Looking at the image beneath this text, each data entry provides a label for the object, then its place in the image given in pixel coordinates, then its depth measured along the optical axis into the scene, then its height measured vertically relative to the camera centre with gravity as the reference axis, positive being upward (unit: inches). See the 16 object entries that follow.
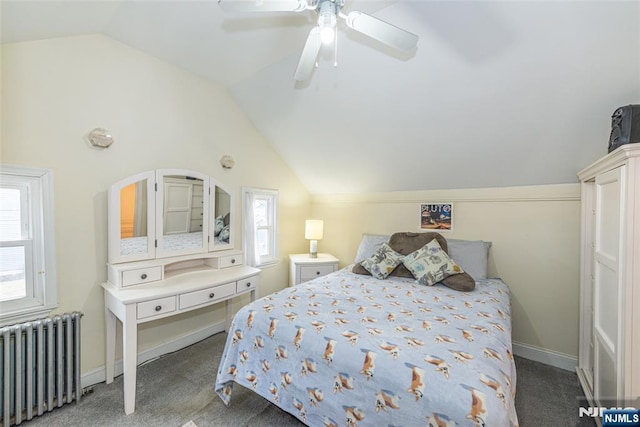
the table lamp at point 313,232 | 143.0 -11.7
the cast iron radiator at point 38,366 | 62.5 -39.2
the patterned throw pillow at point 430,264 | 93.8 -19.8
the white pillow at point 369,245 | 119.0 -15.8
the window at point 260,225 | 122.3 -7.1
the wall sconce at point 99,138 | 77.1 +21.3
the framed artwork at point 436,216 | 117.8 -2.5
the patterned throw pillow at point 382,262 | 103.4 -20.6
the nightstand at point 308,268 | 133.8 -29.3
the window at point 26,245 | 66.0 -8.8
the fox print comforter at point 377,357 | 44.2 -28.8
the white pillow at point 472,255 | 99.6 -17.3
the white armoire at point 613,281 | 51.9 -16.1
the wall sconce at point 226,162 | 111.4 +20.7
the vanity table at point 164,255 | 73.2 -15.6
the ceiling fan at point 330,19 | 49.6 +37.9
